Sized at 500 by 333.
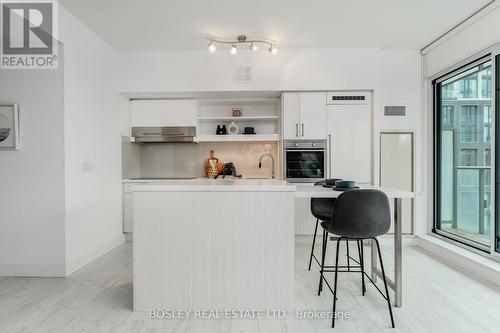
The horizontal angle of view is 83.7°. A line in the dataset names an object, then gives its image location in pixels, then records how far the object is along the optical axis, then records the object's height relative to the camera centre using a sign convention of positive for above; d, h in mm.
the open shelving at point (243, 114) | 4414 +817
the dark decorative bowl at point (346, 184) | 2186 -165
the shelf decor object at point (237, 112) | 4395 +811
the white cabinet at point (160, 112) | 4273 +793
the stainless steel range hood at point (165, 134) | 4250 +457
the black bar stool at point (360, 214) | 1963 -360
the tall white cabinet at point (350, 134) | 3898 +408
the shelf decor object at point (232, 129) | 4281 +531
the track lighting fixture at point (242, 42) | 3432 +1557
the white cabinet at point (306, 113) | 3922 +709
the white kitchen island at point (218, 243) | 2082 -594
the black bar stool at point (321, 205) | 2551 -405
